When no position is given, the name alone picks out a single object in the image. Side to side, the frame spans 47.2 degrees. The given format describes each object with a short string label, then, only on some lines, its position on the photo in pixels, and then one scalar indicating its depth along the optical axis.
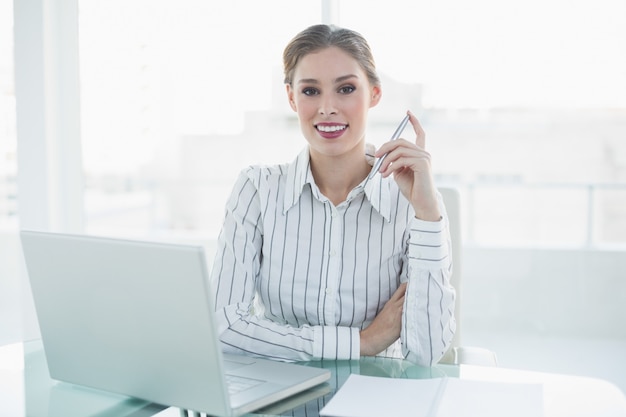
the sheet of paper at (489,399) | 1.15
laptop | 1.04
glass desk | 1.22
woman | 1.64
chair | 1.97
